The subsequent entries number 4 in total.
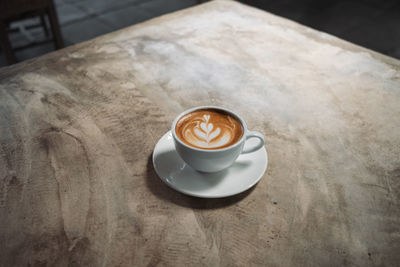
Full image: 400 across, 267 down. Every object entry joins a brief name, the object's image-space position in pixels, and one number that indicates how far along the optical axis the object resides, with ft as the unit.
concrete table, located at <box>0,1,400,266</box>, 1.59
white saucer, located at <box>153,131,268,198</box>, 1.79
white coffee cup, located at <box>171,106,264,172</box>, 1.74
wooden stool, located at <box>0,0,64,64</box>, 6.06
